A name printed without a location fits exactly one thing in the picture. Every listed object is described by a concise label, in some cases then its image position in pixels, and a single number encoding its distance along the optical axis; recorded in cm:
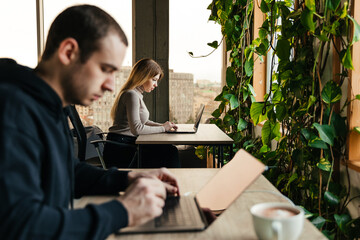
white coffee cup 76
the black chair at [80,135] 260
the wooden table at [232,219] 85
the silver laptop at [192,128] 303
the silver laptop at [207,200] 87
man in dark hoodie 67
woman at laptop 301
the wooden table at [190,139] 260
